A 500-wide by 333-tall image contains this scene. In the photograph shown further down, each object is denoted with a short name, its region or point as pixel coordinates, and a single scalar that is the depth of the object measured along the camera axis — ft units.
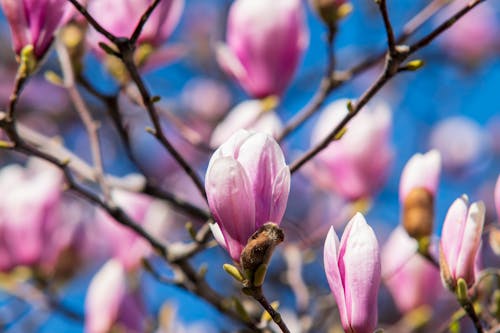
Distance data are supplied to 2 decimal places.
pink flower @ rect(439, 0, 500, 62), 13.17
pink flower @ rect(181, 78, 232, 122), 11.54
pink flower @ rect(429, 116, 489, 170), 11.98
